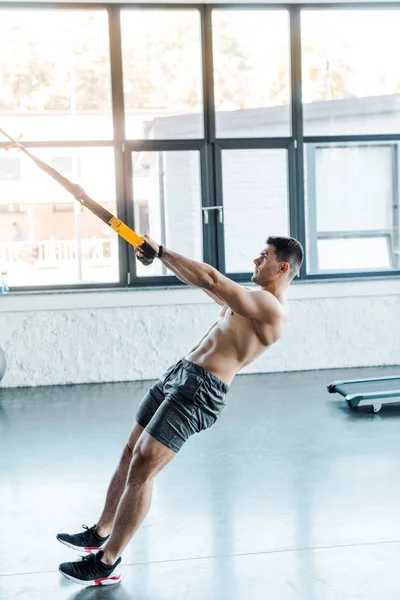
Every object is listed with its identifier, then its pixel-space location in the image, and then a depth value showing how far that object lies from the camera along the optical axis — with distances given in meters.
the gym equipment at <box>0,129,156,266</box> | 2.34
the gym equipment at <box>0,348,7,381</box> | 6.07
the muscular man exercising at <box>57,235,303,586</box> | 2.49
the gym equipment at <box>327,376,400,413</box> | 5.10
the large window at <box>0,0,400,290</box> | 6.56
